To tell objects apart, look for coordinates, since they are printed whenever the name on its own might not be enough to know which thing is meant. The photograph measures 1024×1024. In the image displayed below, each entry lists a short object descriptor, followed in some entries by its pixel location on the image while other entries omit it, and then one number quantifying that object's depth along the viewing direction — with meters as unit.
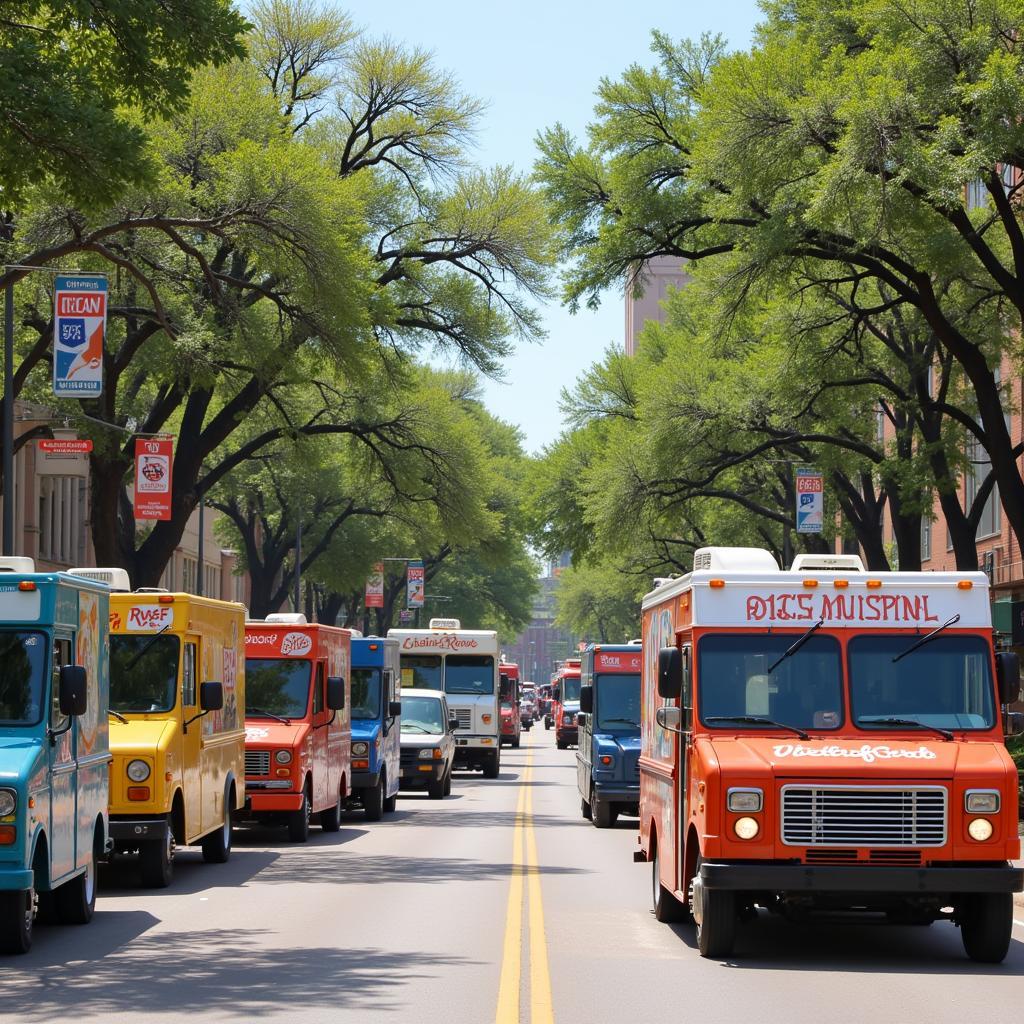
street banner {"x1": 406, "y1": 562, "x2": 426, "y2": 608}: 76.62
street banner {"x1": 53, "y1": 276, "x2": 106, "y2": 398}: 26.80
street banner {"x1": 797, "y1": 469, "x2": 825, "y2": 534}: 42.12
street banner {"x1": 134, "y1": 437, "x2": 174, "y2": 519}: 34.66
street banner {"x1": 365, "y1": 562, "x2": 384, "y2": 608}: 75.00
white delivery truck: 41.94
